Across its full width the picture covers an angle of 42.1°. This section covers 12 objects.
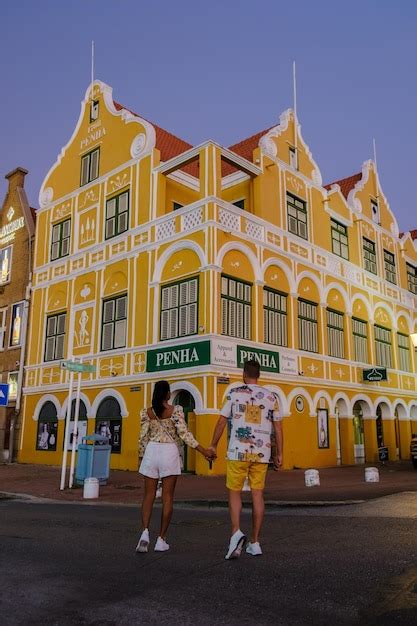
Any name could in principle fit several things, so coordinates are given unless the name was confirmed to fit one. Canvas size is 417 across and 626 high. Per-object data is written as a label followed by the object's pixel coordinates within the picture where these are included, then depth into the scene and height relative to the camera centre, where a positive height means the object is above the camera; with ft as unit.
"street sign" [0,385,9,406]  53.21 +4.51
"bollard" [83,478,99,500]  39.37 -3.41
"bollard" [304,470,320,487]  42.96 -2.79
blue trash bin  46.34 -1.68
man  18.38 +0.09
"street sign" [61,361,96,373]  44.01 +5.98
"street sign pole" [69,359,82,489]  44.37 -1.91
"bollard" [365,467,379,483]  46.11 -2.77
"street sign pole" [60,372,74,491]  43.35 -2.21
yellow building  60.80 +18.94
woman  19.42 -0.28
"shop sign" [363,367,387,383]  78.01 +9.59
